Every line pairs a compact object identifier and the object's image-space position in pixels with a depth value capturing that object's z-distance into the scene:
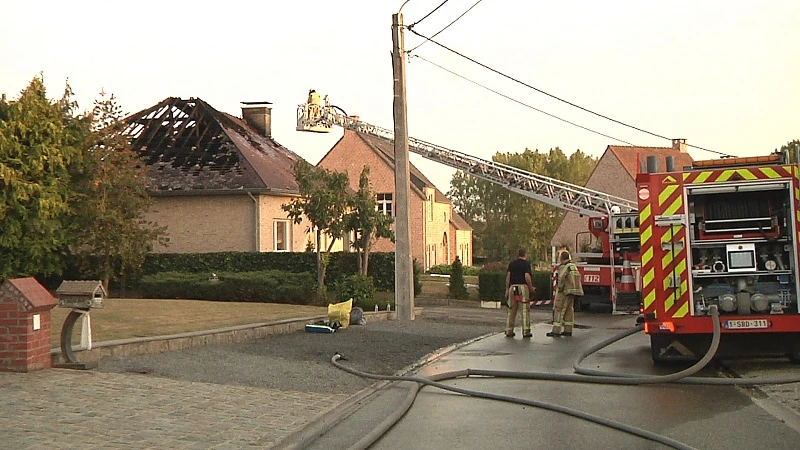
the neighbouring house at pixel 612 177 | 57.09
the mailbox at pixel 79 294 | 10.68
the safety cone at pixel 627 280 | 17.57
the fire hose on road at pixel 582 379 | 8.34
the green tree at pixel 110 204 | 25.78
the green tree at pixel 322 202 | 28.73
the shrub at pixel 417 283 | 33.28
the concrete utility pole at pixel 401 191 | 21.47
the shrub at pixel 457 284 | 34.75
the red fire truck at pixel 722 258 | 12.00
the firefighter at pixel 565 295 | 17.81
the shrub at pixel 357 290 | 27.50
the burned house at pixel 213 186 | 32.19
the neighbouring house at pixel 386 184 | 55.66
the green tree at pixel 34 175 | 23.89
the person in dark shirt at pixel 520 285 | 18.12
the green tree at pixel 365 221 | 29.64
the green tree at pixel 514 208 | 79.88
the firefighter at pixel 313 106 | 43.28
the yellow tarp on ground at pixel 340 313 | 18.14
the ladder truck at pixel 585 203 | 20.10
